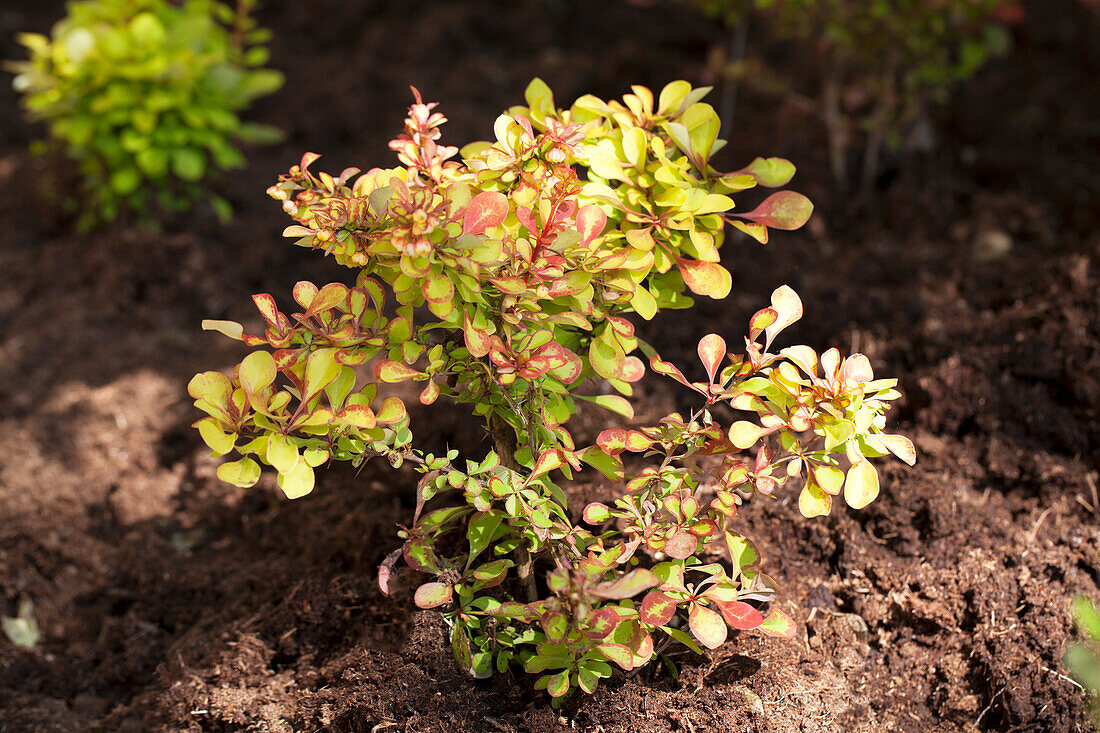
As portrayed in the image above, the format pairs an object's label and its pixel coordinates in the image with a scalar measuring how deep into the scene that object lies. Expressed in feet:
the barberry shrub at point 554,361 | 2.45
